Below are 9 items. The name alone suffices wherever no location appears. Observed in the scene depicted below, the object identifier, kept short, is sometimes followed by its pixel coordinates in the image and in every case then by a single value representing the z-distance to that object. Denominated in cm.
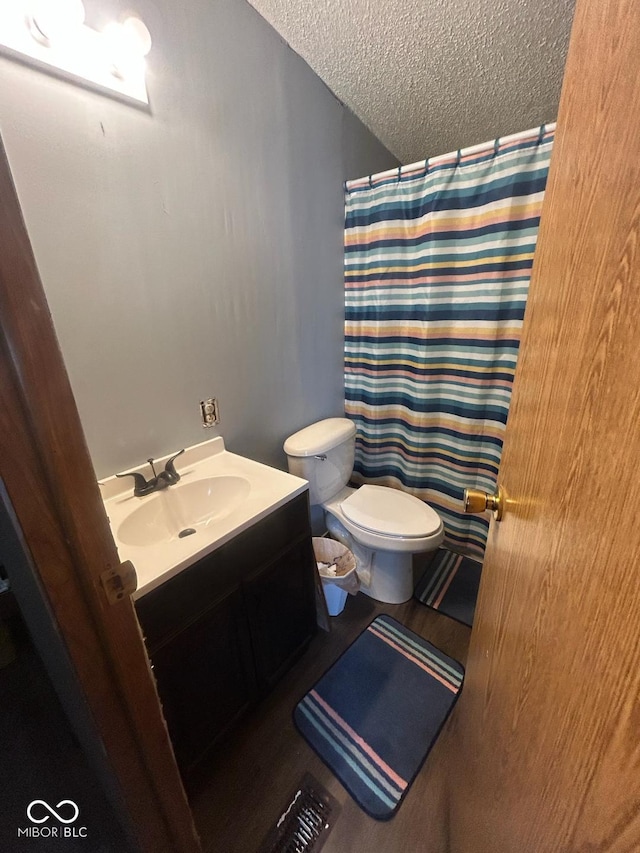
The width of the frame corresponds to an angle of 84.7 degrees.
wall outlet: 135
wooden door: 30
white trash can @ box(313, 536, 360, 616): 154
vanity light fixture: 81
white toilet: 150
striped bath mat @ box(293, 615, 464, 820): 109
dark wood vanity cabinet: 91
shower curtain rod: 126
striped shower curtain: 140
